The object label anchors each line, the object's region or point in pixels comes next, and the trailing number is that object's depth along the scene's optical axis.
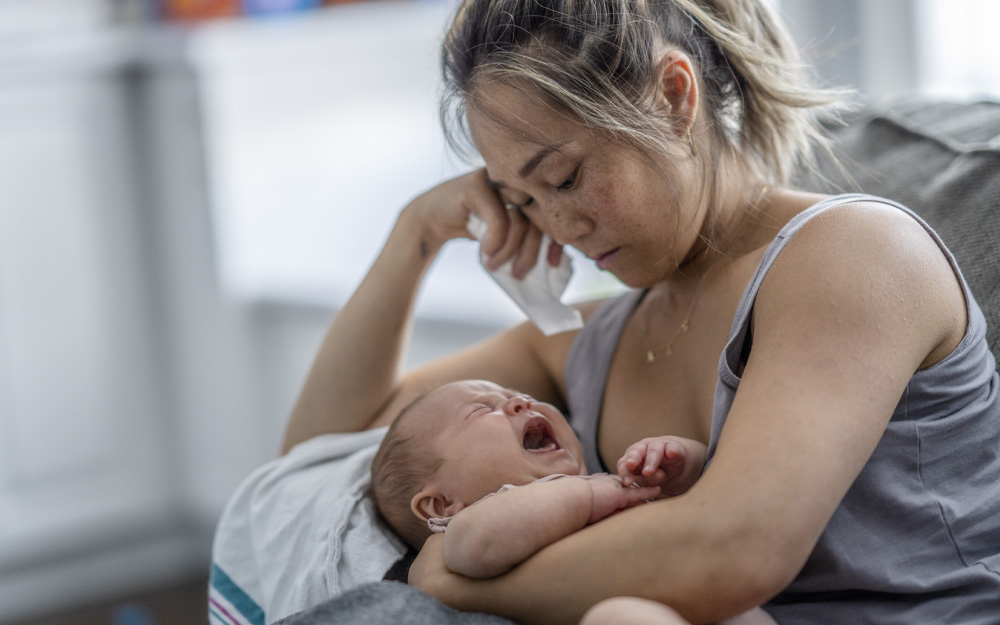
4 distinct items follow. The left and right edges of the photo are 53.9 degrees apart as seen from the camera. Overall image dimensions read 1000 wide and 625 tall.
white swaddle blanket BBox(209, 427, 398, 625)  1.12
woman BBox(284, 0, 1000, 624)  0.83
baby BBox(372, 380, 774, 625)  0.92
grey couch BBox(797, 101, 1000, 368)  1.16
